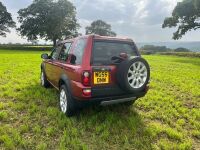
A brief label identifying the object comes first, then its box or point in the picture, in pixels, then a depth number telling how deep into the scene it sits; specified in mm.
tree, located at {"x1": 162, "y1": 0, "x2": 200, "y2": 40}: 19786
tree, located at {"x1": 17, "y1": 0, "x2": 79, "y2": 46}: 32618
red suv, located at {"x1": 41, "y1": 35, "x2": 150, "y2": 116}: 2952
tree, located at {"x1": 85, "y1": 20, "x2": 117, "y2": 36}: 56155
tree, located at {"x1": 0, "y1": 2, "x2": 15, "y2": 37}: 37980
